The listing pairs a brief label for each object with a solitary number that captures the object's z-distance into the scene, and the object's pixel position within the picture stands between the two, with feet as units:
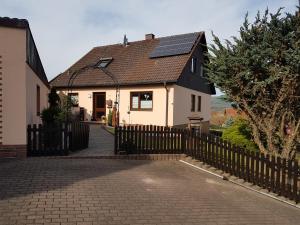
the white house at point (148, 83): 66.85
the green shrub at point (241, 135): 40.52
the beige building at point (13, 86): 29.89
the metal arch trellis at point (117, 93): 71.34
